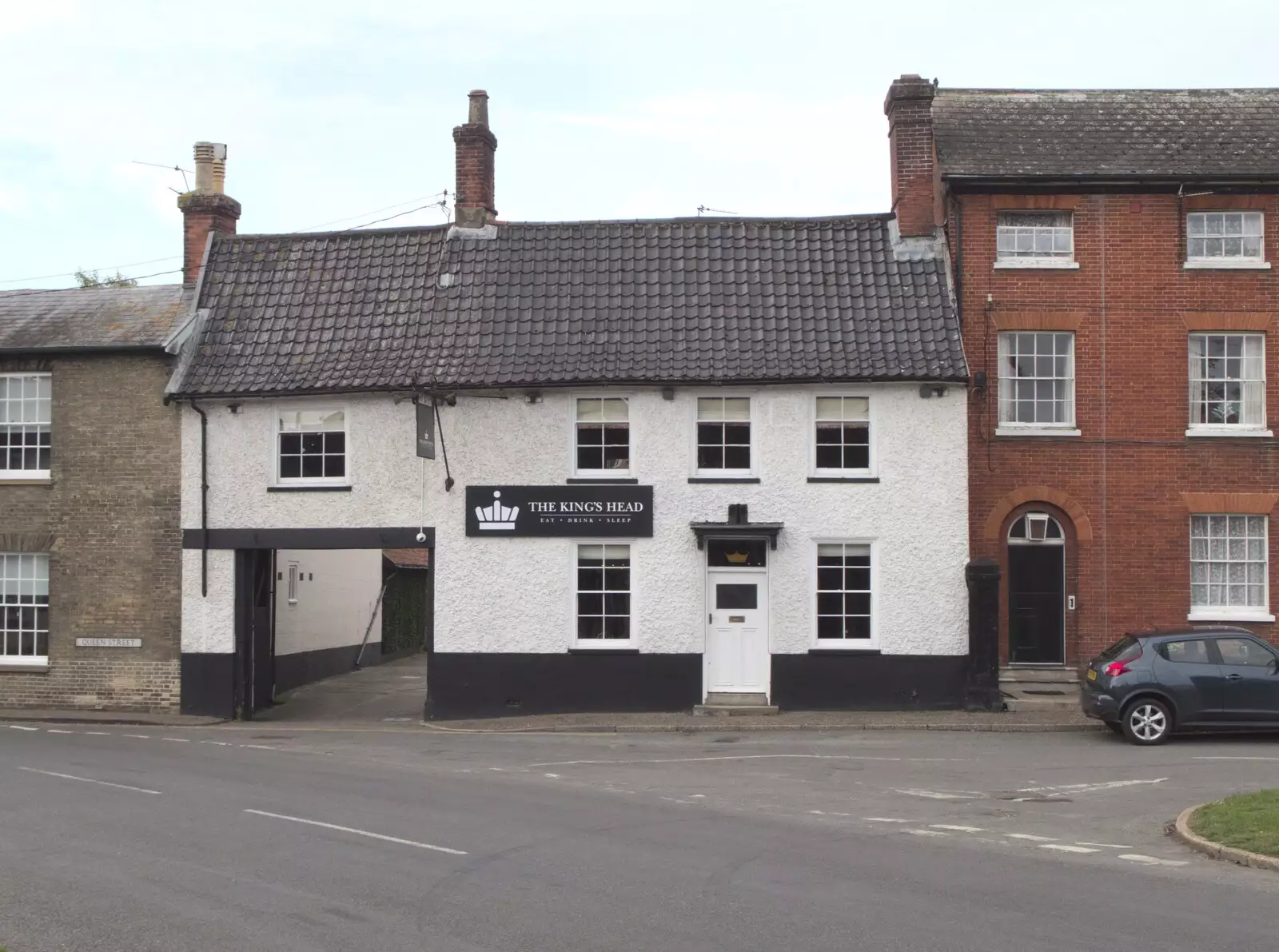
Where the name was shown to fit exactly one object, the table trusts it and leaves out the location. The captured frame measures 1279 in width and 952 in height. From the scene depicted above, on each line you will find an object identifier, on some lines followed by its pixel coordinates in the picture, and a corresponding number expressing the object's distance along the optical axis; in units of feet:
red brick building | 75.77
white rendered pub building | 73.56
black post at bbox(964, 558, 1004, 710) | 71.72
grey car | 60.23
